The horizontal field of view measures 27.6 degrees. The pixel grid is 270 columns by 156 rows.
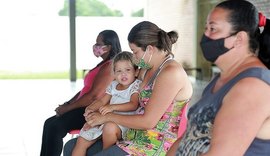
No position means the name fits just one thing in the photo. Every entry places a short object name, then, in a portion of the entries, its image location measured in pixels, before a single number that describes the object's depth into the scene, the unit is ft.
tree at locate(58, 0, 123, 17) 43.47
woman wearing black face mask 6.16
